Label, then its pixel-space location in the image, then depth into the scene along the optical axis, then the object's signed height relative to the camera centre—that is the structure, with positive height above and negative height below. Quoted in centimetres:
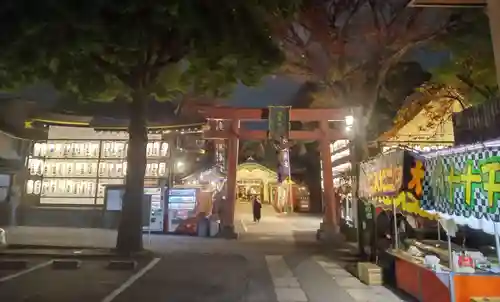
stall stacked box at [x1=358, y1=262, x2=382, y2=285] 881 -152
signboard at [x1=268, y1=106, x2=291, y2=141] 1852 +392
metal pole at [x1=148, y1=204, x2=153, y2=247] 2000 -39
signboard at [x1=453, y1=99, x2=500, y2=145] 745 +176
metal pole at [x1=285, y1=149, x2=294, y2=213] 3952 +134
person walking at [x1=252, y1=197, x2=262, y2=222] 2752 -29
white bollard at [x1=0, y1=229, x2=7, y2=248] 1324 -130
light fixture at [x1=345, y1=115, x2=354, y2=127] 1361 +319
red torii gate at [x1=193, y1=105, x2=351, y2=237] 1947 +370
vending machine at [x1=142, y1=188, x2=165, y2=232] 2061 -56
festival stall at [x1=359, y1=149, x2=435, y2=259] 684 +35
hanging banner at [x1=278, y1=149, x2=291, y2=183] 3732 +370
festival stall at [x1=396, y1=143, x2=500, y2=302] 482 -7
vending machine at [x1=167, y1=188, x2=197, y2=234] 2050 -38
